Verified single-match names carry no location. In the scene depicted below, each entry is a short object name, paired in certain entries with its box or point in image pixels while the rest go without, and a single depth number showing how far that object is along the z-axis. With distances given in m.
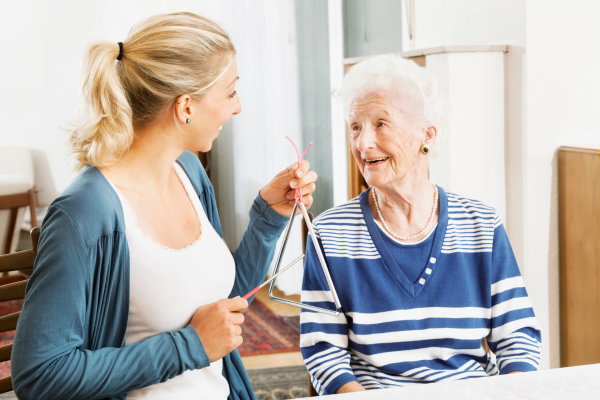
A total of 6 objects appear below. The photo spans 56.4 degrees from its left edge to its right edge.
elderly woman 1.28
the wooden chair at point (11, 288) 1.22
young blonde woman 0.93
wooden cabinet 1.99
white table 0.94
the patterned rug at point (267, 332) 3.01
